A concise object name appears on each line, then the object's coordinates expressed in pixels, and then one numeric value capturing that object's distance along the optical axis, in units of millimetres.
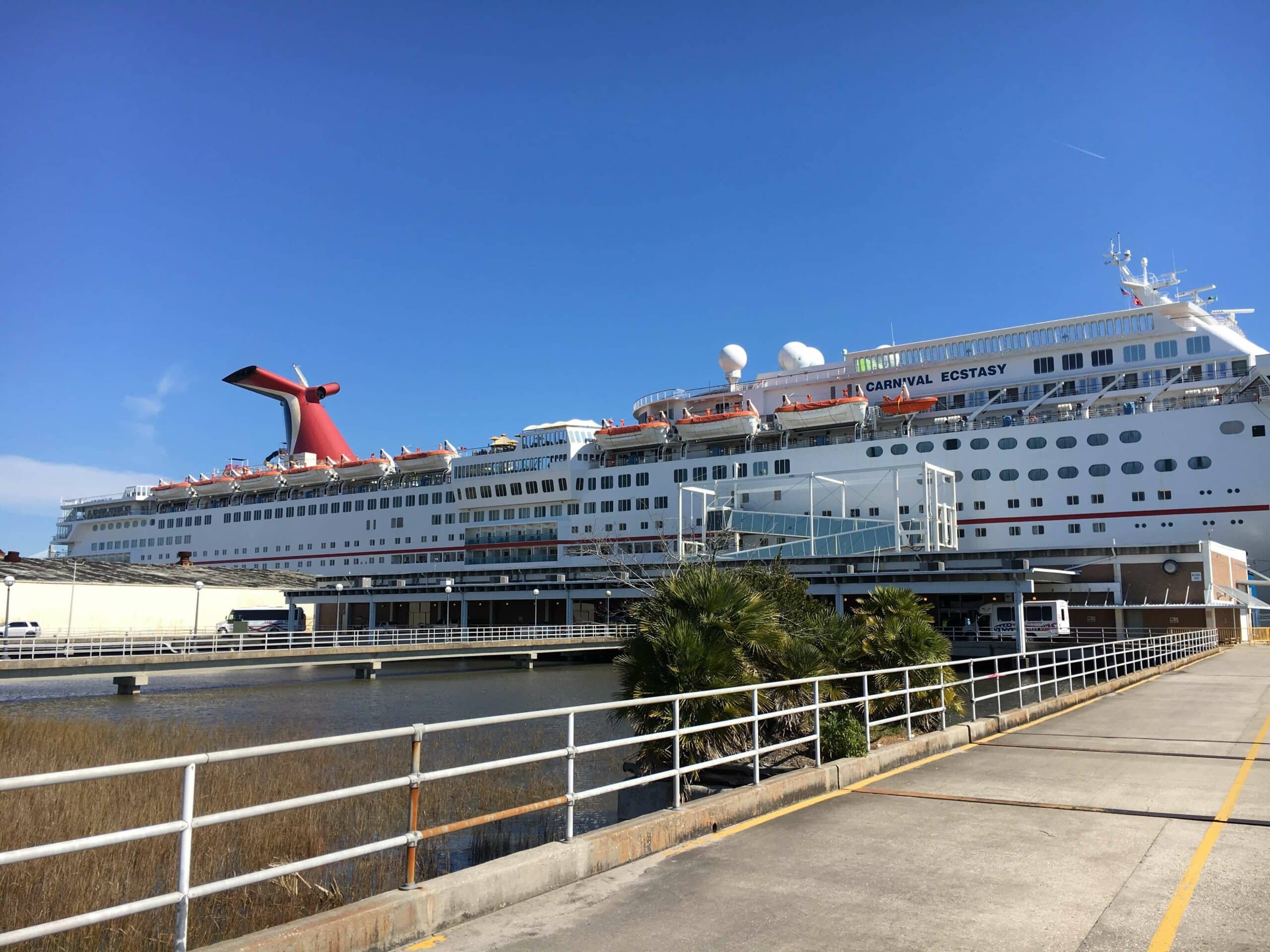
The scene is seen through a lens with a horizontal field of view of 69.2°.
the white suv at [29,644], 32719
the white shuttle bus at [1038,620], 38562
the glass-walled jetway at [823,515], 45031
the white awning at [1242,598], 38562
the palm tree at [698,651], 10766
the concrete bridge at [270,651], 31344
